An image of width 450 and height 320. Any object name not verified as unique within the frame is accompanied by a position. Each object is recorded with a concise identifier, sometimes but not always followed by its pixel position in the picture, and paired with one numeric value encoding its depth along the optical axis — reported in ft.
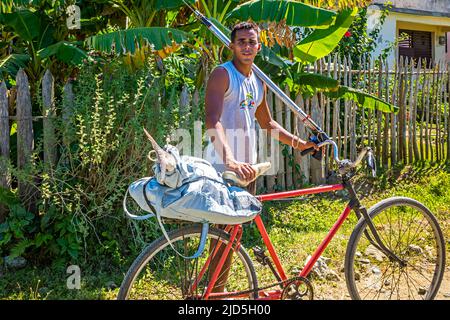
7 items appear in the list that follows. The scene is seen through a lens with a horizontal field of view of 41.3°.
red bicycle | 10.80
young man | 11.32
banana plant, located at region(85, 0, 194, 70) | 17.98
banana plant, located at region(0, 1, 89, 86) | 18.38
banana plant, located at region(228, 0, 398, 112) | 19.97
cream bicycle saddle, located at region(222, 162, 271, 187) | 10.44
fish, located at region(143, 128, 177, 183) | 9.66
